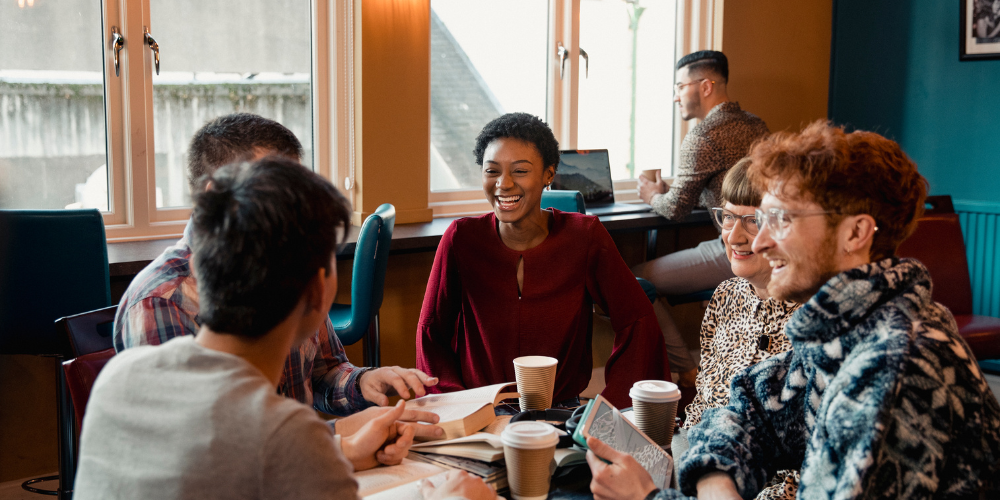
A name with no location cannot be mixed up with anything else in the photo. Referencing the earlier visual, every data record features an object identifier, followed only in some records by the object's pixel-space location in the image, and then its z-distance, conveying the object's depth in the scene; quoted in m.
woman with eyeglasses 1.65
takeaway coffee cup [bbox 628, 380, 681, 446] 1.33
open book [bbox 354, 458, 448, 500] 1.15
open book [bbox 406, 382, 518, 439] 1.29
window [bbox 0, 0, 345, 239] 2.69
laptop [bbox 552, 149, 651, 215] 3.65
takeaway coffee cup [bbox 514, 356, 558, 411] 1.42
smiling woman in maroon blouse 2.07
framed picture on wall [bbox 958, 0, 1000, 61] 4.09
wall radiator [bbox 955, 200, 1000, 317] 4.14
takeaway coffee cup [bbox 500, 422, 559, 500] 1.11
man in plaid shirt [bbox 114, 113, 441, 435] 1.23
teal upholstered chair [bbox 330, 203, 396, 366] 2.50
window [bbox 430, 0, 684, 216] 3.65
